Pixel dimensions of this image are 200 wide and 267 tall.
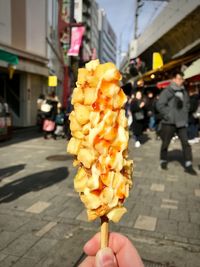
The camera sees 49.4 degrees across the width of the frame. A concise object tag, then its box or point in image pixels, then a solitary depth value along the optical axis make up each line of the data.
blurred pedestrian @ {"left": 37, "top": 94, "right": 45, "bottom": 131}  10.24
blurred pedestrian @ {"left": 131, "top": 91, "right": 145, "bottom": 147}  7.65
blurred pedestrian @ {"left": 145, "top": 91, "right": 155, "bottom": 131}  10.50
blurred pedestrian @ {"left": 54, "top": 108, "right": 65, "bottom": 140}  8.67
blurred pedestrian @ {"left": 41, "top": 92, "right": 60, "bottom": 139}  8.60
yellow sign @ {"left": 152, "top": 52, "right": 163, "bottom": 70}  12.14
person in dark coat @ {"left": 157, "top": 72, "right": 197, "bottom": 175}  4.60
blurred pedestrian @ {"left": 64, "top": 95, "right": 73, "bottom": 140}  8.53
